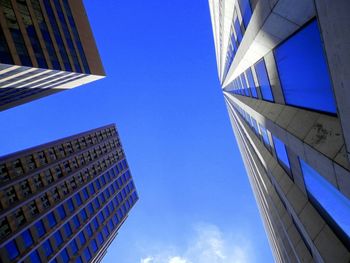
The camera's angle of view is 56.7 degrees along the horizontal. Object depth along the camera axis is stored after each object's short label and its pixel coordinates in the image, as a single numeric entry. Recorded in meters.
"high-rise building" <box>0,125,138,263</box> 43.56
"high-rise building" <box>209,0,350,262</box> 7.61
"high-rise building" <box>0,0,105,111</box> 36.94
